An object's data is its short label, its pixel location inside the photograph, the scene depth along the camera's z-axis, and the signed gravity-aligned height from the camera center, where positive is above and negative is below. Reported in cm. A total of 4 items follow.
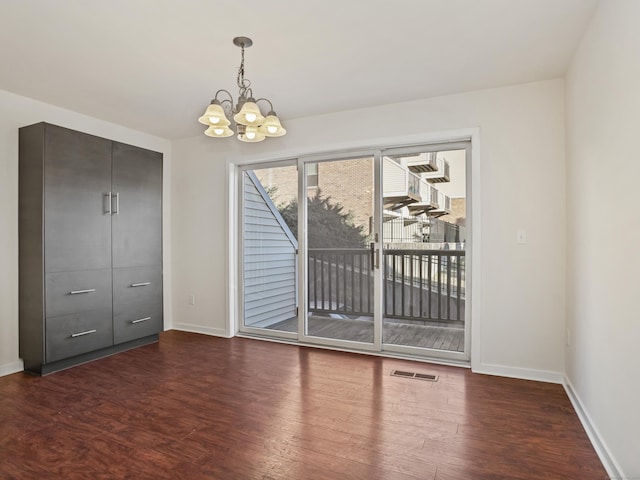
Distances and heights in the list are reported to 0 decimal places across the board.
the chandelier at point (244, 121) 223 +74
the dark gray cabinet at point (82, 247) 315 -8
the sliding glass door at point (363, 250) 347 -14
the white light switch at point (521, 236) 306 +1
